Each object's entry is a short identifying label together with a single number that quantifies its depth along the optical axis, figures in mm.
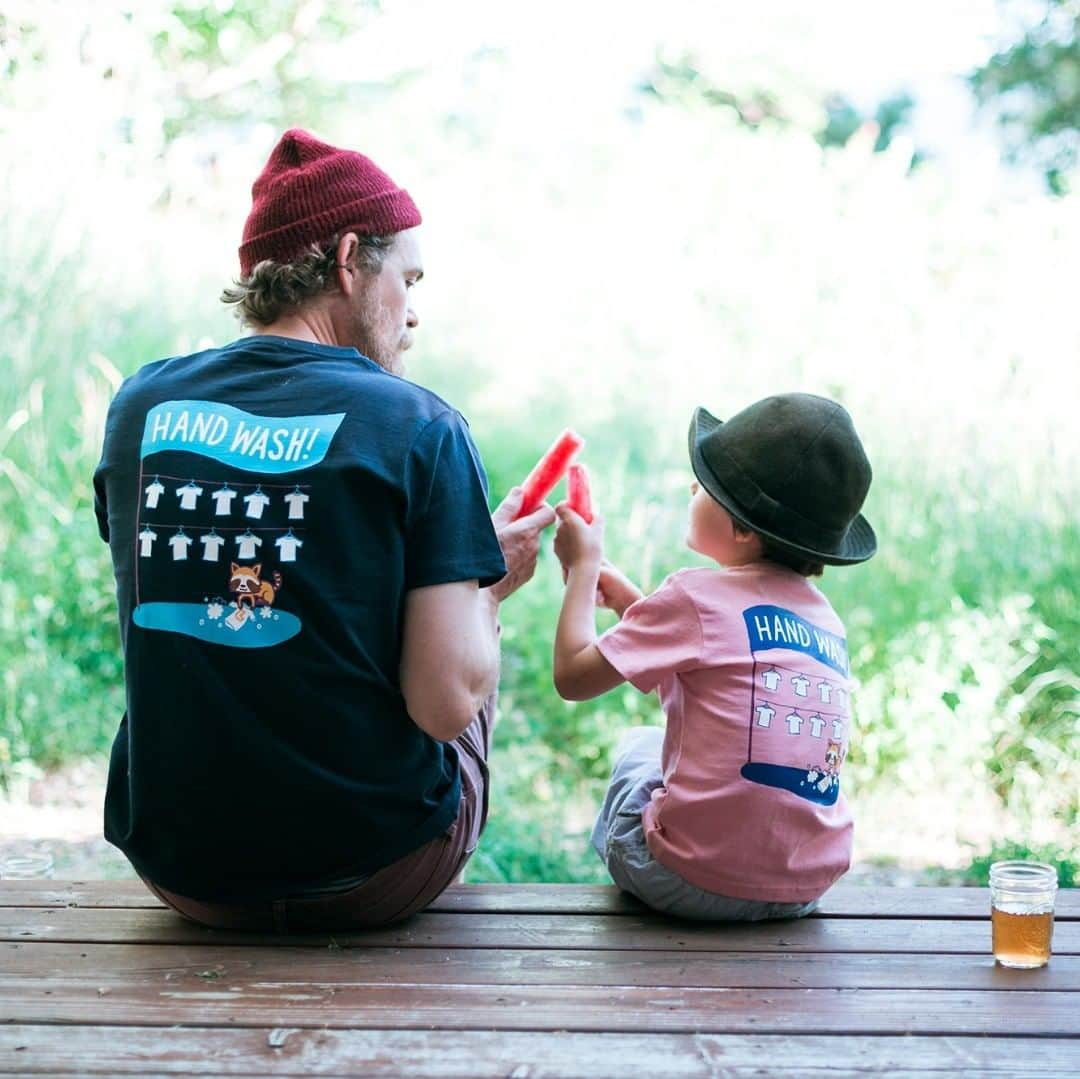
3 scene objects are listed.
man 2037
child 2311
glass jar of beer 2182
